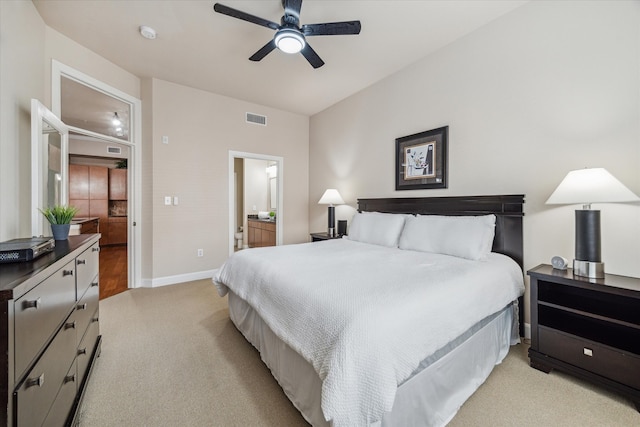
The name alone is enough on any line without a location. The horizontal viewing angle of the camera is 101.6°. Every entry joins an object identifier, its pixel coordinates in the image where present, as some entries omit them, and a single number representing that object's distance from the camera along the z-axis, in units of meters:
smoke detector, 2.67
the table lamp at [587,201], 1.73
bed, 1.11
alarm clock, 2.02
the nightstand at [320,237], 4.15
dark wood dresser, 0.81
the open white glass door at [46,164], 1.96
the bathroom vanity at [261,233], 5.60
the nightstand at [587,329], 1.62
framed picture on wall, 3.03
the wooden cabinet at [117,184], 6.96
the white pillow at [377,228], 3.05
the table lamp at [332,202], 4.25
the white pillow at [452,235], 2.32
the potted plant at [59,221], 1.82
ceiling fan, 2.13
